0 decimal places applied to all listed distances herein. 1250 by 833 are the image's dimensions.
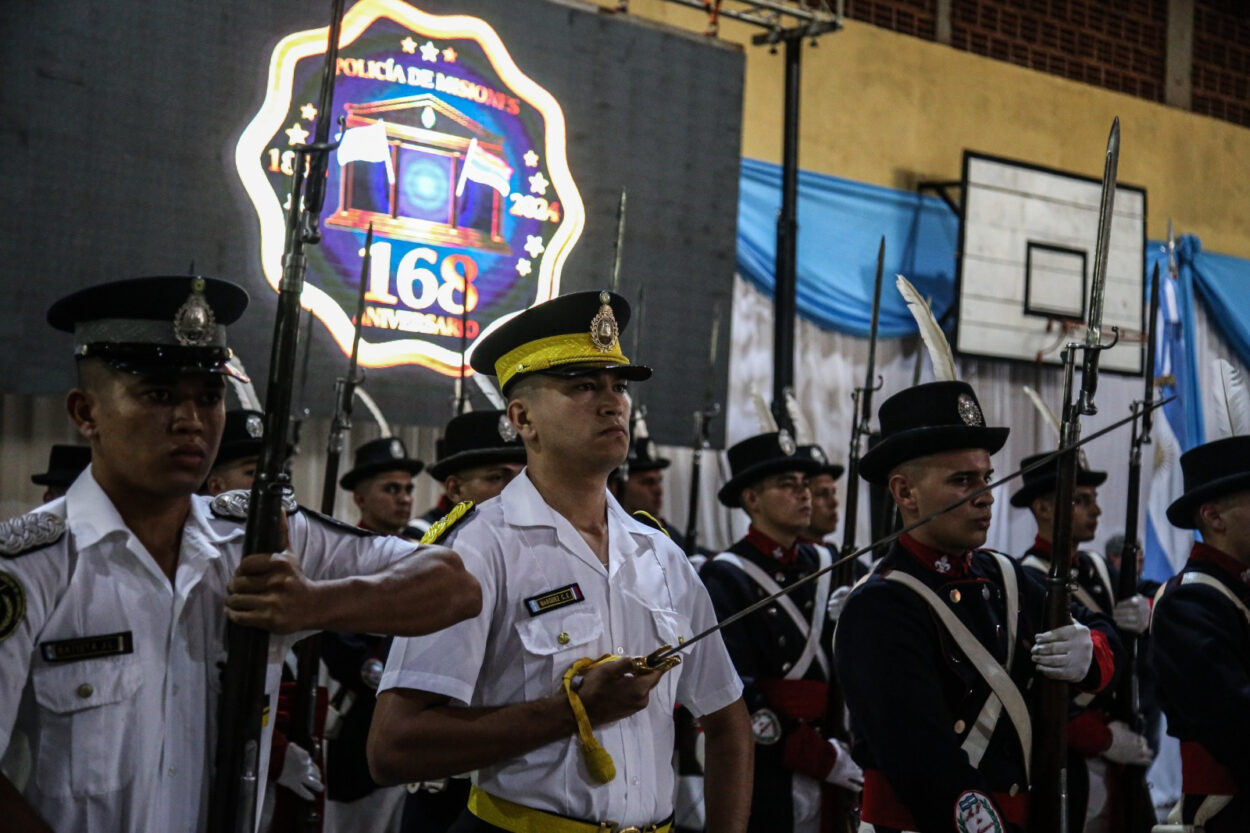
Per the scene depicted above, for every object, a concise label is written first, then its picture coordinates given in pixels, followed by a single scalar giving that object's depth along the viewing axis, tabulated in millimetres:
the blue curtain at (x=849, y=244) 7914
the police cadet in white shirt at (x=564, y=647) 2170
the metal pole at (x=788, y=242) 7637
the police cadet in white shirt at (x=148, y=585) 1754
